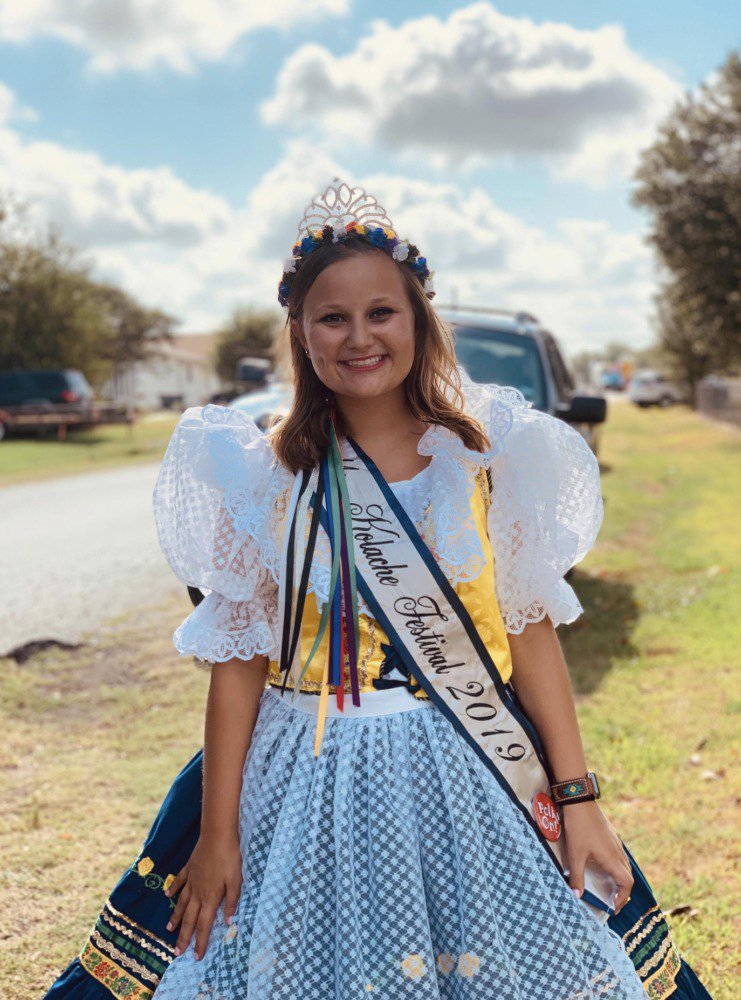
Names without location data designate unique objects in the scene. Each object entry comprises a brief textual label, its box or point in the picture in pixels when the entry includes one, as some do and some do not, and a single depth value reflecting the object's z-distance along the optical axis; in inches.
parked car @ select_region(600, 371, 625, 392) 3061.0
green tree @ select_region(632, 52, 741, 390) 900.0
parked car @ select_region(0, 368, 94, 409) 981.8
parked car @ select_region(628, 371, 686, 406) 1803.6
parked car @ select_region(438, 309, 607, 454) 266.9
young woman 68.2
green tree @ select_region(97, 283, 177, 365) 2295.8
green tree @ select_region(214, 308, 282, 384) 2207.2
